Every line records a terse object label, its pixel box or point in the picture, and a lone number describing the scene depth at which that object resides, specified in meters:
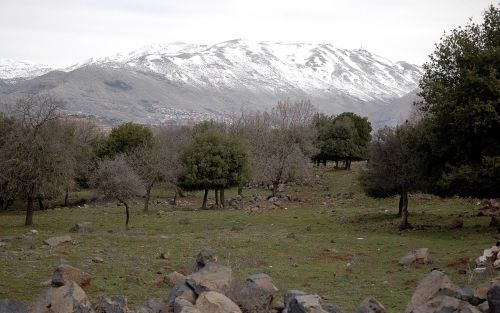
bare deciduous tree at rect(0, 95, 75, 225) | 42.94
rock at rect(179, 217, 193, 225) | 48.12
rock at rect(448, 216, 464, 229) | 37.53
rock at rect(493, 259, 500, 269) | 22.19
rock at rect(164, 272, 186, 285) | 21.59
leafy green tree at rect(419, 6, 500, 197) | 31.20
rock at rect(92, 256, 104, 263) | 25.97
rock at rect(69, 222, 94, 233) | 40.66
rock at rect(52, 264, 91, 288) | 20.11
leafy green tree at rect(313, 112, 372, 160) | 96.69
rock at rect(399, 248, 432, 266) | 25.89
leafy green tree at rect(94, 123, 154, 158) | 80.94
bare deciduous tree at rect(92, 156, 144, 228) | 46.34
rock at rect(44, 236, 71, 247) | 31.20
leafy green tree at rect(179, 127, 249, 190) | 63.84
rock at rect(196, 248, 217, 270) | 23.21
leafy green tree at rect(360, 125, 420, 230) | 38.84
